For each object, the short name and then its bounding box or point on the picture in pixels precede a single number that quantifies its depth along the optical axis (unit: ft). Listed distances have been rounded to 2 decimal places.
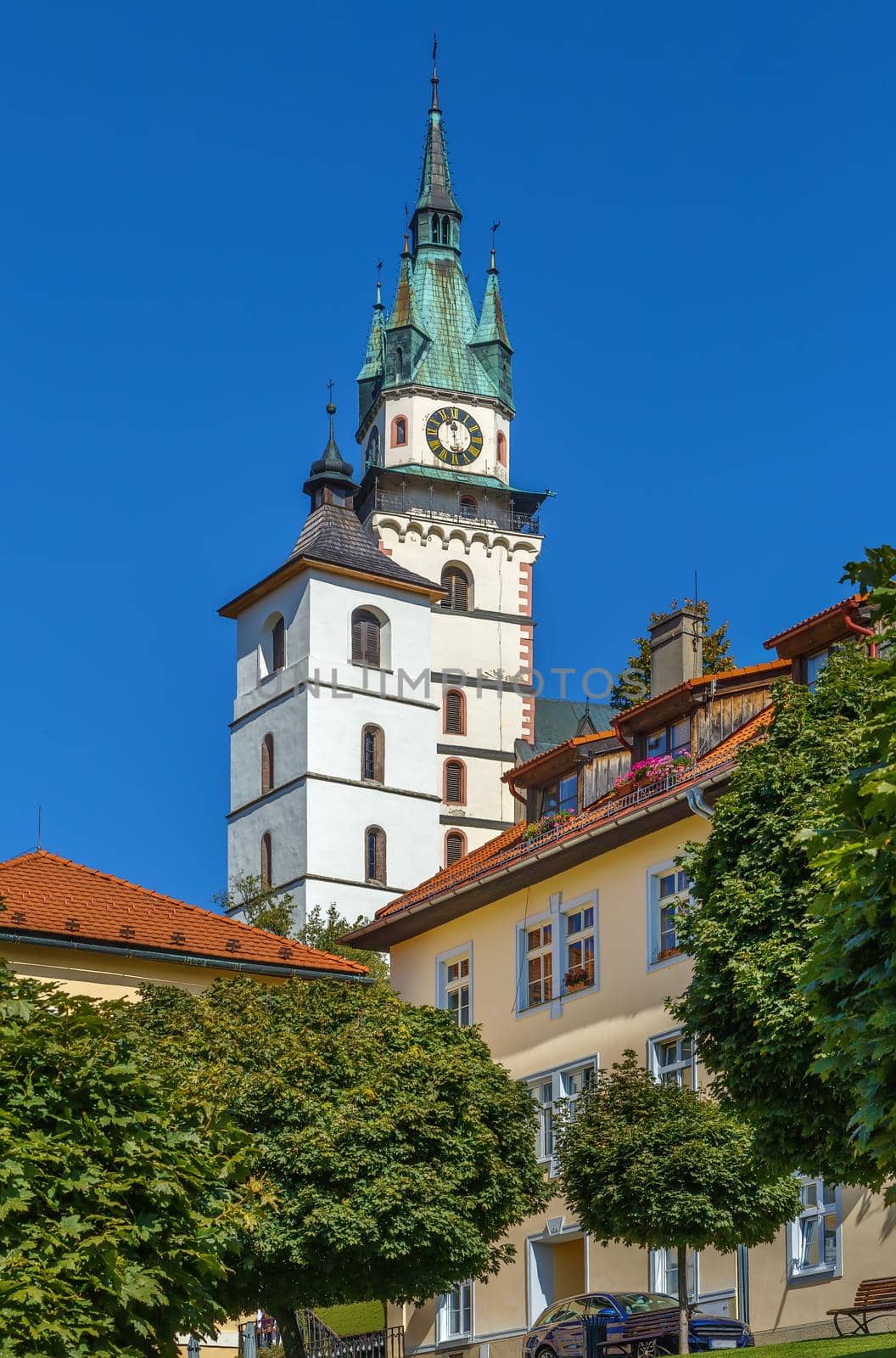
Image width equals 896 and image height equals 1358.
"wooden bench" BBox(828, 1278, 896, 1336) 95.96
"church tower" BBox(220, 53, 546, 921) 309.63
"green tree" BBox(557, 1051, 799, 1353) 97.66
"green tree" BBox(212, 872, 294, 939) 249.34
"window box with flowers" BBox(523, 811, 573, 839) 137.28
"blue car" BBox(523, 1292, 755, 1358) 95.50
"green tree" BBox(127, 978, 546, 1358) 91.81
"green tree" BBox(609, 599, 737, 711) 221.05
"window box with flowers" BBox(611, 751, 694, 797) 126.82
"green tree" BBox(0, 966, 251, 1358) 57.41
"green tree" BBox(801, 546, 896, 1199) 50.31
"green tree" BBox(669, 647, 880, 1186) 72.28
